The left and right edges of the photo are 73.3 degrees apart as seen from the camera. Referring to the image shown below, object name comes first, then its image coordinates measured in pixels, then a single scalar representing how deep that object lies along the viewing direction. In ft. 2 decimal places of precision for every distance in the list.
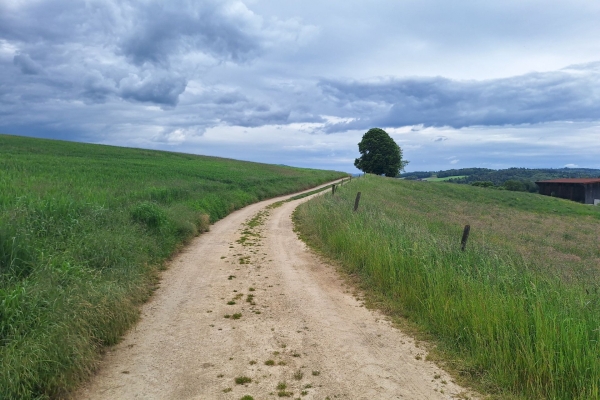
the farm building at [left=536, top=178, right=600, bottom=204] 214.90
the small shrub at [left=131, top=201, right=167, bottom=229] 45.09
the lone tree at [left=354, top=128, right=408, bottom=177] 271.90
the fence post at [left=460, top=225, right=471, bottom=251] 32.09
